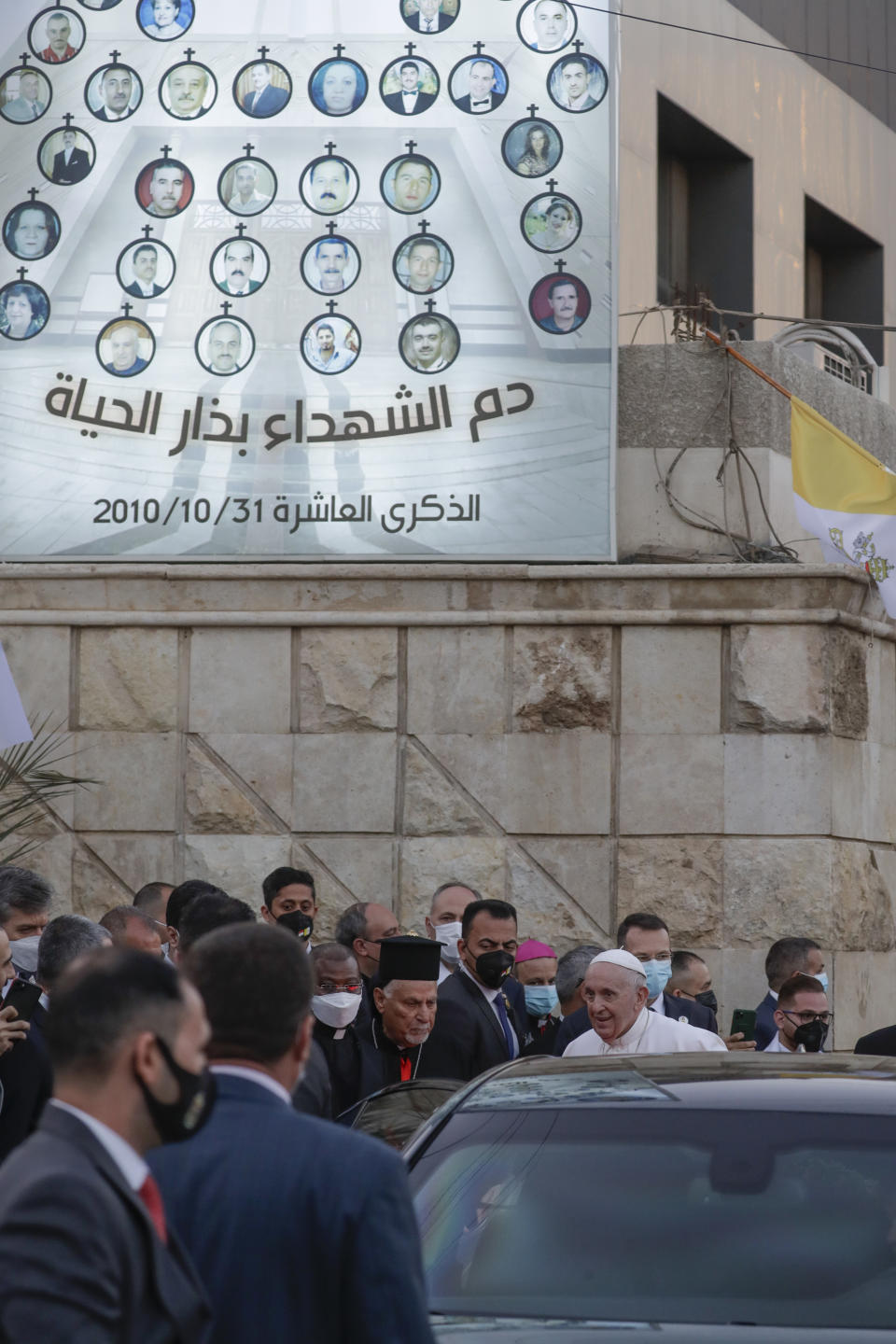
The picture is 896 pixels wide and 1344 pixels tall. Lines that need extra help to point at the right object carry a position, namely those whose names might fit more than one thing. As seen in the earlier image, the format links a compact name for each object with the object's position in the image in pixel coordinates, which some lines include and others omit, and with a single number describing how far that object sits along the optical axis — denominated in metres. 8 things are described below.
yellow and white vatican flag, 23.52
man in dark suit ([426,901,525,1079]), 15.13
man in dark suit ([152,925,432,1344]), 5.35
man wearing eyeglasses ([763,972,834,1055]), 15.26
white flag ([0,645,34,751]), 18.28
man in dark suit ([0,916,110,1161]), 11.05
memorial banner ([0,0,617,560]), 24.23
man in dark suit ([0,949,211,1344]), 4.56
